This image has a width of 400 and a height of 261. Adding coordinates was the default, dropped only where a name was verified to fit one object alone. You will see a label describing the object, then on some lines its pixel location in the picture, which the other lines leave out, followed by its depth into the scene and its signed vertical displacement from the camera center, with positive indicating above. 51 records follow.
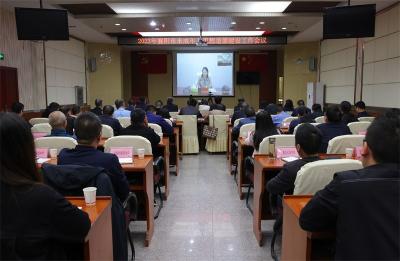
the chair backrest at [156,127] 5.14 -0.53
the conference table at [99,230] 1.68 -0.71
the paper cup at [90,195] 1.89 -0.55
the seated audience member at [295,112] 7.15 -0.45
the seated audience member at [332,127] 4.04 -0.42
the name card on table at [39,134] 4.37 -0.54
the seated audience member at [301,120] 5.36 -0.46
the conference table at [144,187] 3.01 -0.87
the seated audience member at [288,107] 8.20 -0.39
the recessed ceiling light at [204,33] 10.67 +1.73
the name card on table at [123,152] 3.23 -0.56
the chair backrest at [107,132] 4.75 -0.55
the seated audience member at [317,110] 6.50 -0.39
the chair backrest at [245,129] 5.00 -0.55
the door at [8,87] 6.68 +0.07
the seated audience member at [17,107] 5.66 -0.26
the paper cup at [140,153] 3.36 -0.59
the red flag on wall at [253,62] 13.76 +1.08
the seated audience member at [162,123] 5.71 -0.52
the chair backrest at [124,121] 6.36 -0.54
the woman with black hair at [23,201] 1.24 -0.39
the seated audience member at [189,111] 7.80 -0.45
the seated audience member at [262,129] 3.93 -0.43
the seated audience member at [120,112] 7.00 -0.43
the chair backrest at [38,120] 5.97 -0.50
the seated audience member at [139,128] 4.20 -0.44
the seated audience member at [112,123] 5.35 -0.49
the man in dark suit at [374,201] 1.40 -0.44
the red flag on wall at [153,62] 13.77 +1.09
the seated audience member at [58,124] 3.64 -0.34
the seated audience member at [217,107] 9.07 -0.43
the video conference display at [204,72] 13.55 +0.69
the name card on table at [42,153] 3.31 -0.58
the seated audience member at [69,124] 4.93 -0.46
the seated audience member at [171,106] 9.02 -0.41
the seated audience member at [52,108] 6.40 -0.31
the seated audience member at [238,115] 6.93 -0.48
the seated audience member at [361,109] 6.54 -0.36
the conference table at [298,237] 1.80 -0.79
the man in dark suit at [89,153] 2.32 -0.41
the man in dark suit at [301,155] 2.45 -0.45
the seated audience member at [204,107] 9.16 -0.45
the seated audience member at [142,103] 8.36 -0.31
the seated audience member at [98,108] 7.82 -0.39
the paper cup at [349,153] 3.14 -0.56
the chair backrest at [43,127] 5.05 -0.51
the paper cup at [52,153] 3.32 -0.58
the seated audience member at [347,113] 5.76 -0.38
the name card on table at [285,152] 3.26 -0.57
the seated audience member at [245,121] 5.68 -0.49
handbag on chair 7.54 -0.88
